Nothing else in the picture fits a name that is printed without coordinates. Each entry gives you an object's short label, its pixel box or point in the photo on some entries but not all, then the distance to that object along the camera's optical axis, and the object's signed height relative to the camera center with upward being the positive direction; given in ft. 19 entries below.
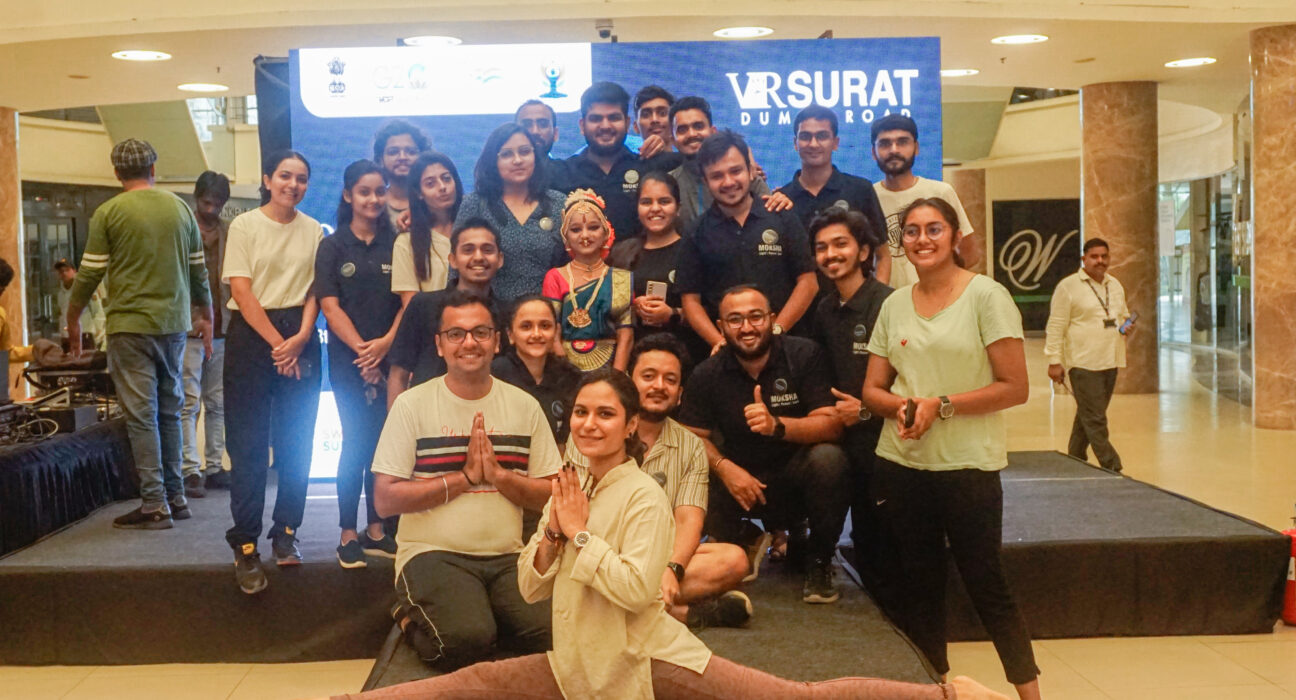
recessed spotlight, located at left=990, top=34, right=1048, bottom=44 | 30.60 +5.65
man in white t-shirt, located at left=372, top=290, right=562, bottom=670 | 12.20 -2.07
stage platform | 15.29 -4.07
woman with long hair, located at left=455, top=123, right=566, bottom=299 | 15.14 +0.83
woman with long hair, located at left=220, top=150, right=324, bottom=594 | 14.89 -0.91
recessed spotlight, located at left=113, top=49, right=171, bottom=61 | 29.91 +5.76
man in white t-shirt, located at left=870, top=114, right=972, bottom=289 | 15.76 +1.14
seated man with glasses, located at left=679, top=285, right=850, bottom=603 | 13.78 -1.88
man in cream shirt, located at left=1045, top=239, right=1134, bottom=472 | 23.70 -1.59
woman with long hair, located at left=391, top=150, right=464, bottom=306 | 15.07 +0.53
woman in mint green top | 11.44 -1.37
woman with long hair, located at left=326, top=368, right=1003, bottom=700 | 9.39 -2.54
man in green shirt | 17.07 -0.09
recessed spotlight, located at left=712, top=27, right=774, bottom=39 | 28.76 +5.66
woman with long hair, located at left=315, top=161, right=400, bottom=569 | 15.03 -0.39
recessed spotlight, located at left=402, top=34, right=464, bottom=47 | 28.55 +5.68
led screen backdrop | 21.31 +3.28
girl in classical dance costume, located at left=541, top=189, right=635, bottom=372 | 14.48 -0.30
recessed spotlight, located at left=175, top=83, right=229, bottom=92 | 34.47 +5.67
